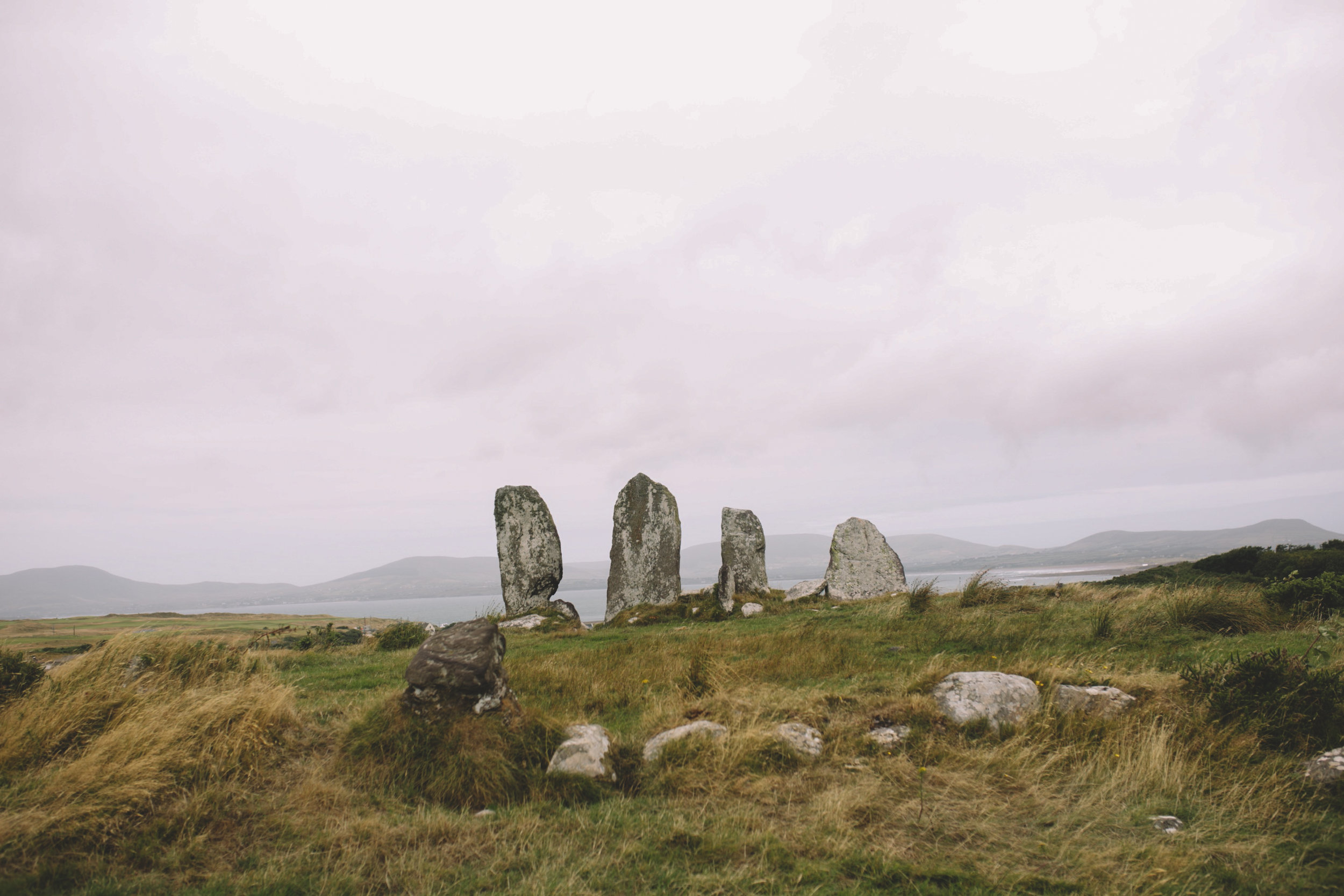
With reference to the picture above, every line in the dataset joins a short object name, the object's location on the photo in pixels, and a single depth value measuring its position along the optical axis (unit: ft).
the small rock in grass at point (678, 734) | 19.65
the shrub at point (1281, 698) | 17.95
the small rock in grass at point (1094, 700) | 20.53
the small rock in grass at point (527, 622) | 58.80
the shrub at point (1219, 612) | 33.73
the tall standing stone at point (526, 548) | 72.08
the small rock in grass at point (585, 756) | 18.31
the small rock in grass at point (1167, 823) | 14.52
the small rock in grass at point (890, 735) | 19.62
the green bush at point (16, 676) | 20.66
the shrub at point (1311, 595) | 35.76
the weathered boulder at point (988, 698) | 20.76
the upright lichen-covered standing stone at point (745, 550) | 73.05
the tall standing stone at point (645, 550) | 72.59
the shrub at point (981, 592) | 48.57
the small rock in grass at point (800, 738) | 19.26
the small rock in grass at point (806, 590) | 70.13
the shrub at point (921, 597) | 46.91
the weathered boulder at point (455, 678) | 20.06
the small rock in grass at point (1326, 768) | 15.42
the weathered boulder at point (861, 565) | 69.41
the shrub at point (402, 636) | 50.52
